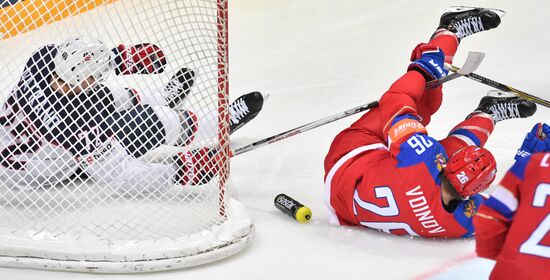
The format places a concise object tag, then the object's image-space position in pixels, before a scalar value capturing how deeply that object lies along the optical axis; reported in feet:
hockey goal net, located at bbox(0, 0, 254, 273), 45.52
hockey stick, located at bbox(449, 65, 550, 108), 49.76
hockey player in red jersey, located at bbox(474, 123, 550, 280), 41.71
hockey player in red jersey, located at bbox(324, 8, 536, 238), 46.09
